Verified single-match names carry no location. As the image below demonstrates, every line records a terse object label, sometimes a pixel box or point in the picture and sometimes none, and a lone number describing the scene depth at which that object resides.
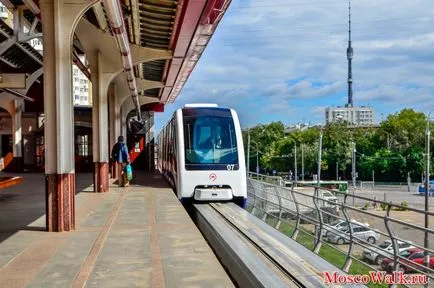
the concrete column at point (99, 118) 16.91
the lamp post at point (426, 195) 5.29
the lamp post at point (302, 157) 73.38
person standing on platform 18.80
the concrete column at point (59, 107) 8.98
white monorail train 14.22
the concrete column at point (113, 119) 24.94
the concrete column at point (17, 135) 32.31
